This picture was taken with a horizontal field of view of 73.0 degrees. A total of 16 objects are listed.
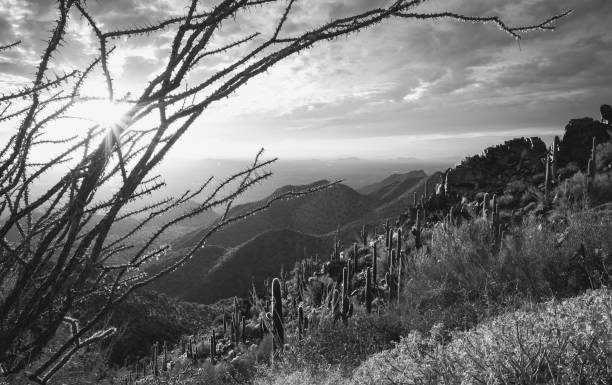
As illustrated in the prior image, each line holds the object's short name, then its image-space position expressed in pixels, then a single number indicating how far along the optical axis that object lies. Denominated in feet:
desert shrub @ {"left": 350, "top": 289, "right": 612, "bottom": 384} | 6.40
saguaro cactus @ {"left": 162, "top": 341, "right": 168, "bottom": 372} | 54.55
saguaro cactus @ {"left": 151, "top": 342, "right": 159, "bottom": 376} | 48.60
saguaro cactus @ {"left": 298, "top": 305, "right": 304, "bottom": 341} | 26.46
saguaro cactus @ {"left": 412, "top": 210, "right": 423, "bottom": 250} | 42.99
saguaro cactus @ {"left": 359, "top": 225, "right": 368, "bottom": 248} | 71.72
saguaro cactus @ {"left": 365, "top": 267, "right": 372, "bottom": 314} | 29.47
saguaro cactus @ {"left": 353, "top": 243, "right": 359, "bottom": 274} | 53.93
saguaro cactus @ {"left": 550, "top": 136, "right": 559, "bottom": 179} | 52.66
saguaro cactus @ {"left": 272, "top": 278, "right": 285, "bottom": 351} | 24.06
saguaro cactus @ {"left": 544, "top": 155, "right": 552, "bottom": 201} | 44.65
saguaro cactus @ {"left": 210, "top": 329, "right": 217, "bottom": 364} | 52.42
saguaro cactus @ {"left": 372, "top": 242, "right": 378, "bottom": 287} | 41.81
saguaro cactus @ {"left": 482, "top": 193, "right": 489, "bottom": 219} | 34.05
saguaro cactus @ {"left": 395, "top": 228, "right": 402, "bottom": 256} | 34.95
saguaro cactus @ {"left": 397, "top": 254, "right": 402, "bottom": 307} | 25.58
